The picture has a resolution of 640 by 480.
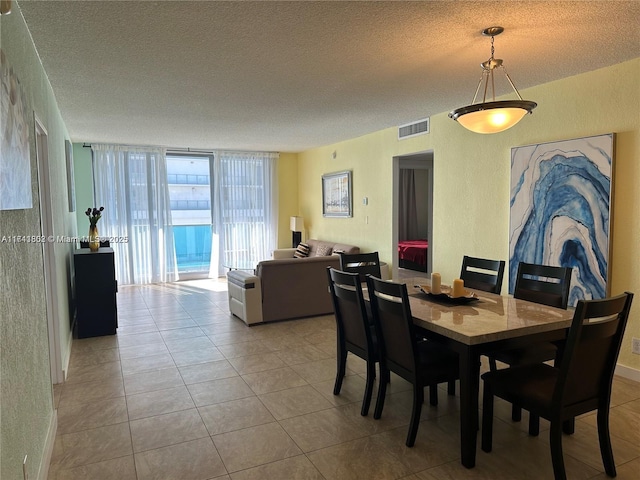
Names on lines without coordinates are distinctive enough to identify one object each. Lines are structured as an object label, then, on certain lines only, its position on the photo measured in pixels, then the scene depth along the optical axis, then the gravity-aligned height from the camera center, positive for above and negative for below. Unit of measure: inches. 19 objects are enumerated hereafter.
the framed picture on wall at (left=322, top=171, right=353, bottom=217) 279.6 +10.4
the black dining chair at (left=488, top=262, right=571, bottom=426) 109.3 -24.2
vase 189.3 -11.3
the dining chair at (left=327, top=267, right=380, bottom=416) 111.0 -31.4
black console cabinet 179.3 -32.9
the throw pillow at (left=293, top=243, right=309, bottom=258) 300.1 -27.6
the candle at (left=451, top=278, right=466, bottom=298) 112.8 -20.8
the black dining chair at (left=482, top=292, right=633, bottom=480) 77.9 -34.7
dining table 87.4 -24.8
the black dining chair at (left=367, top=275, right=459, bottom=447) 96.0 -33.5
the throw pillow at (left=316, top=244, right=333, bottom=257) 275.0 -25.2
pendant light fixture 100.8 +22.6
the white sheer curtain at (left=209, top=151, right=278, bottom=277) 330.0 +2.1
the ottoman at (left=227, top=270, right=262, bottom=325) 195.3 -38.5
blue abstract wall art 136.7 -0.5
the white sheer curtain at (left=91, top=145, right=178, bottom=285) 295.0 +3.0
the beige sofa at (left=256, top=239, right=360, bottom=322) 198.5 -35.3
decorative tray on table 111.3 -22.9
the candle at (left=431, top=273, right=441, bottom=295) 117.0 -20.4
